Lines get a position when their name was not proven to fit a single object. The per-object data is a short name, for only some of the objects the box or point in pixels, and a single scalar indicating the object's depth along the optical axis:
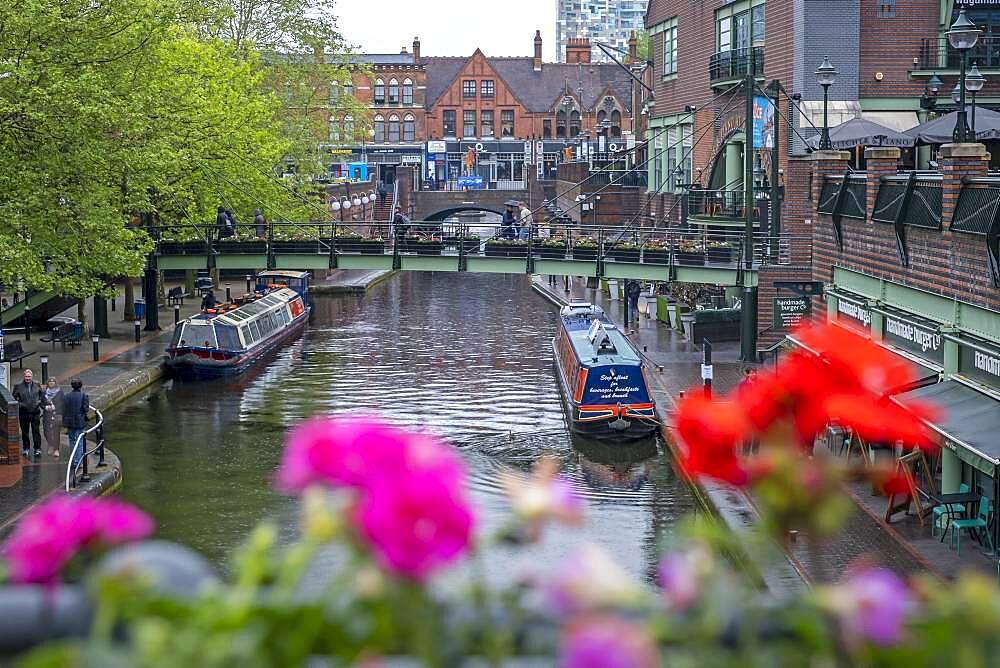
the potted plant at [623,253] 45.06
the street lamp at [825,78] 33.28
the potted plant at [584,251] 45.69
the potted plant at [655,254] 44.34
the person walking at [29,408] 26.31
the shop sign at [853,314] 26.14
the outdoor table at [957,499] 19.84
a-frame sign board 20.67
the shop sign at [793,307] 32.47
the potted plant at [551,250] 46.16
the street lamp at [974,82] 28.56
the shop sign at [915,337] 22.12
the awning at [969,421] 18.03
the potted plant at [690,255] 43.41
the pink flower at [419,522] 2.50
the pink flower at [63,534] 2.91
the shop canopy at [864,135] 37.57
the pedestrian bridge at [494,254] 42.66
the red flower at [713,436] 2.89
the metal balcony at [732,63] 50.94
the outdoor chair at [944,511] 20.20
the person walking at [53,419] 26.41
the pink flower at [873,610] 2.56
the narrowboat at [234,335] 40.84
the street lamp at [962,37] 23.11
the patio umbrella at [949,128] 33.56
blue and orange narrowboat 31.75
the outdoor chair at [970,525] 19.38
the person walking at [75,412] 25.97
